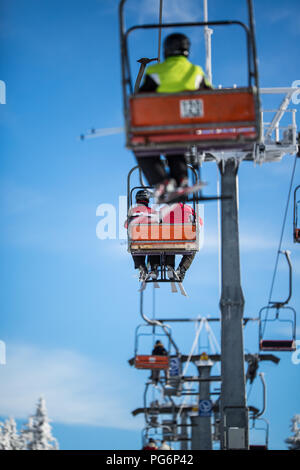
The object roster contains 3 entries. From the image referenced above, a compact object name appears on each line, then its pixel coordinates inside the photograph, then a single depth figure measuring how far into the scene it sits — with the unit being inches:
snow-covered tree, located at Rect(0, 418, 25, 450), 1715.6
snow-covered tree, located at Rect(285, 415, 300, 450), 1947.2
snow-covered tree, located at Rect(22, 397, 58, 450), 1710.1
